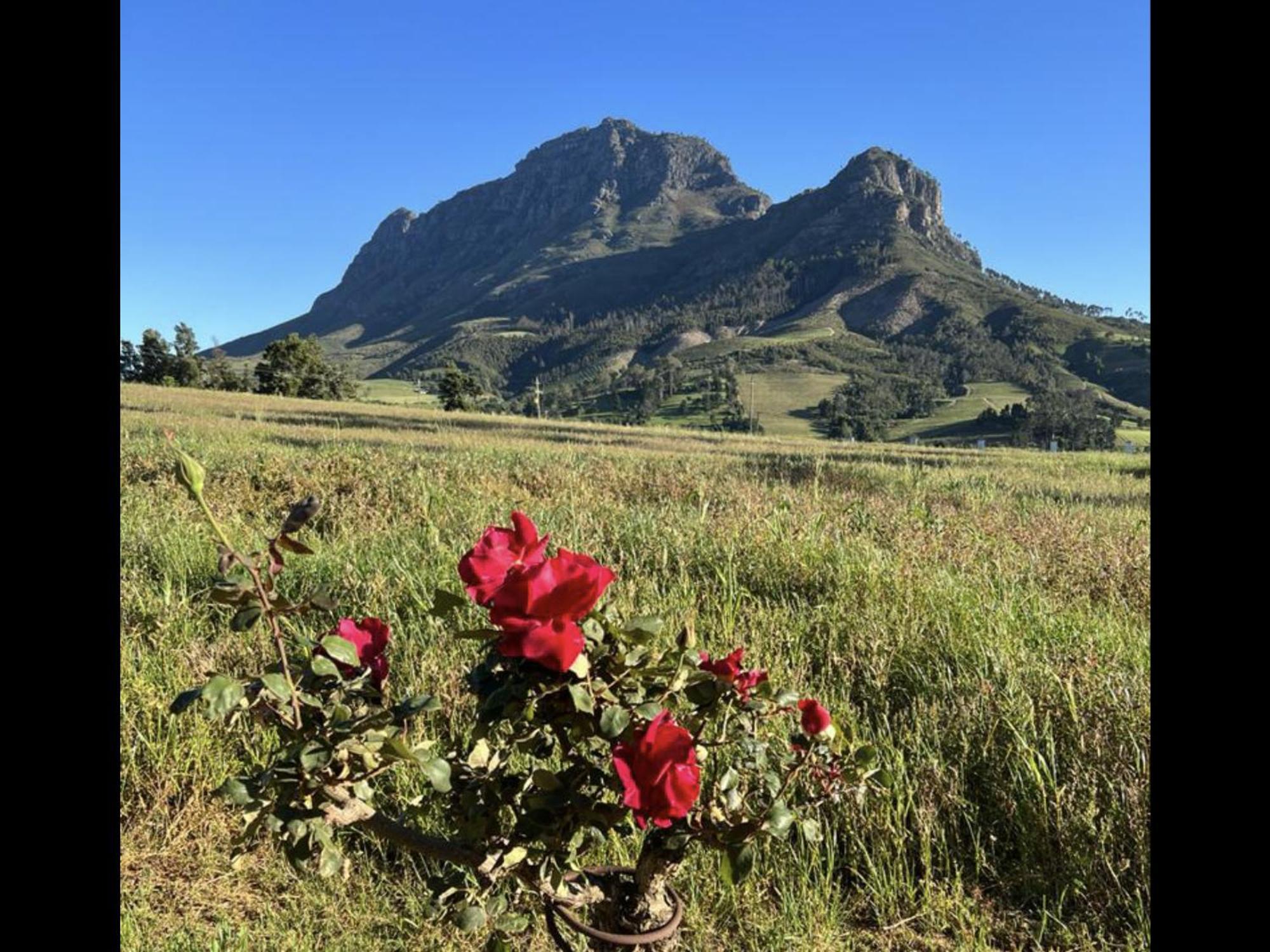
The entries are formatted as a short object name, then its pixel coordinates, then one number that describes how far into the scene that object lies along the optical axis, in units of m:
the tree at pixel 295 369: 54.41
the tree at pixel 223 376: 61.09
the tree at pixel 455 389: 61.88
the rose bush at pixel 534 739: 1.10
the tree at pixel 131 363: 56.66
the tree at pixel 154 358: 58.09
